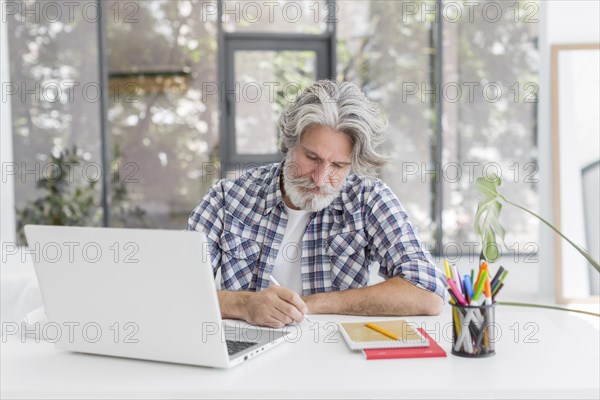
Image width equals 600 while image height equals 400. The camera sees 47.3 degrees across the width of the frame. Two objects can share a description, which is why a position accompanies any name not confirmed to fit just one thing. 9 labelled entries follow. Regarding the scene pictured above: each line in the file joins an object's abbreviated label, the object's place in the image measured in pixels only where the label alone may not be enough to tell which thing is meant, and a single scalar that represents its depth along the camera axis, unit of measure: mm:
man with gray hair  2102
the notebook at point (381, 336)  1395
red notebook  1340
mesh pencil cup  1343
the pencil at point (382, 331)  1449
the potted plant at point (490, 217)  1490
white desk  1173
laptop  1228
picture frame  4047
